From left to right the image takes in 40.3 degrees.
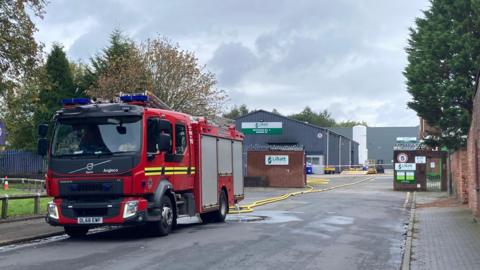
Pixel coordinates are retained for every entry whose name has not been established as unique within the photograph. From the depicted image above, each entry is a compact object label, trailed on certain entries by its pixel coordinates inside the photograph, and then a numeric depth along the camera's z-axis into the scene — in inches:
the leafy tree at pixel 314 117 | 5693.9
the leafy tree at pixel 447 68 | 1056.2
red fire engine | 547.2
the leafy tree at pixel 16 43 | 631.8
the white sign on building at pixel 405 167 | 1694.1
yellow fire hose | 930.1
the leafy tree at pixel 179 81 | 1424.7
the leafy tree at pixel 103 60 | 1926.7
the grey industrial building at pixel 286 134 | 3161.9
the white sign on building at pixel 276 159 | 1889.8
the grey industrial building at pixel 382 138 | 4441.4
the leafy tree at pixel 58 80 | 2053.4
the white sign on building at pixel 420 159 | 1710.1
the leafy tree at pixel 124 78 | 1407.5
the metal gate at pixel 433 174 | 1896.2
